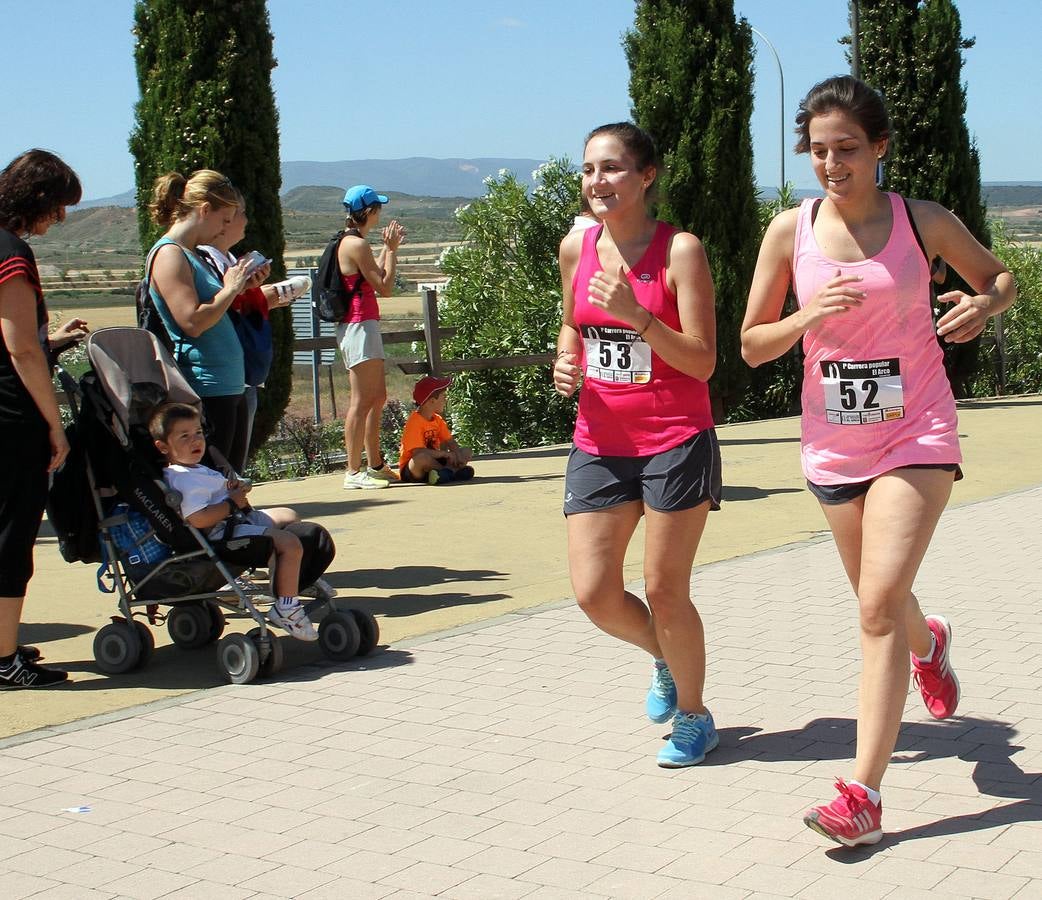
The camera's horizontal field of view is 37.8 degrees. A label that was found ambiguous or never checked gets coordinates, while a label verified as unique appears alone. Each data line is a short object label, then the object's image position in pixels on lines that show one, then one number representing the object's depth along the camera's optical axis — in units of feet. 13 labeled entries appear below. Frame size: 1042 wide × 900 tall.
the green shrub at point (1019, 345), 71.61
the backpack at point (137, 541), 20.90
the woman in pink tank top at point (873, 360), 14.03
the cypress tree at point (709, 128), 57.52
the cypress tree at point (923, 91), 62.59
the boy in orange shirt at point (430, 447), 39.50
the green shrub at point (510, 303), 61.67
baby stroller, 20.59
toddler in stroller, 20.57
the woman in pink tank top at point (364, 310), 37.11
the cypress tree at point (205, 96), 43.45
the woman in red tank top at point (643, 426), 16.03
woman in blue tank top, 23.38
